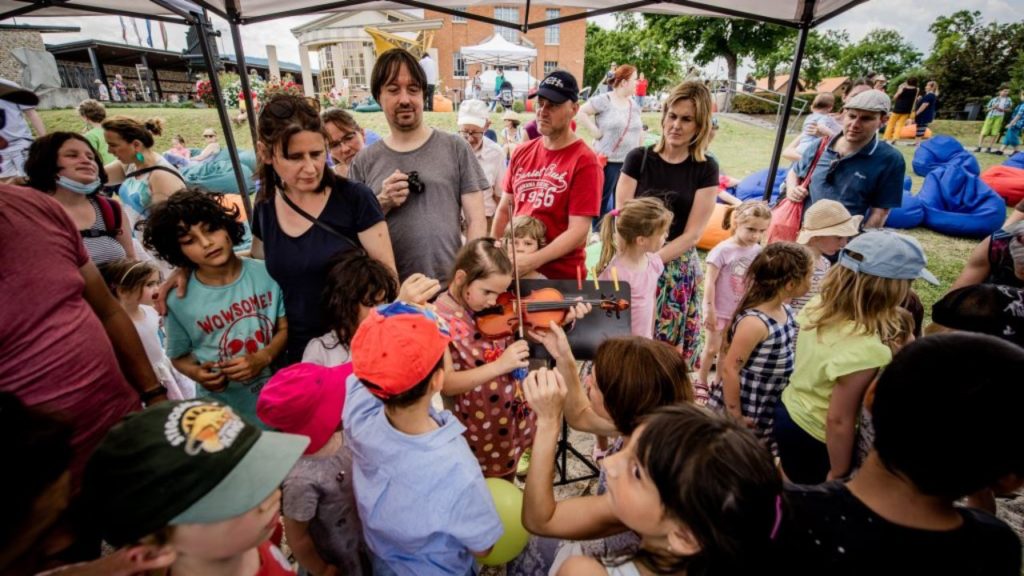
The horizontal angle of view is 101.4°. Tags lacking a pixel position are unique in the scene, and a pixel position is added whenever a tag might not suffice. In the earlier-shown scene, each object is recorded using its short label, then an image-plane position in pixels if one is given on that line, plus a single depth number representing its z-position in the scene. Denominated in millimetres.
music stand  2098
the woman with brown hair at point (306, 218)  1816
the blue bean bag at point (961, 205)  6680
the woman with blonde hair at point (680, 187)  2748
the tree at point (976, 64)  27969
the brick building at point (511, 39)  33188
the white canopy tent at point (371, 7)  3512
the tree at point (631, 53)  33469
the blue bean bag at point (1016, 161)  8664
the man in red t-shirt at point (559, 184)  2592
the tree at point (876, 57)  53938
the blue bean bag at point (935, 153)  8469
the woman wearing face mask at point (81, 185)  2543
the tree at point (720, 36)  29797
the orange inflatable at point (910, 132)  15891
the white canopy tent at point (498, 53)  19305
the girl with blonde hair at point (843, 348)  1637
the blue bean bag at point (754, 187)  7211
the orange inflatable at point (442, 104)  21039
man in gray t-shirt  2277
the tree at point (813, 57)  37062
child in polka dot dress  1960
